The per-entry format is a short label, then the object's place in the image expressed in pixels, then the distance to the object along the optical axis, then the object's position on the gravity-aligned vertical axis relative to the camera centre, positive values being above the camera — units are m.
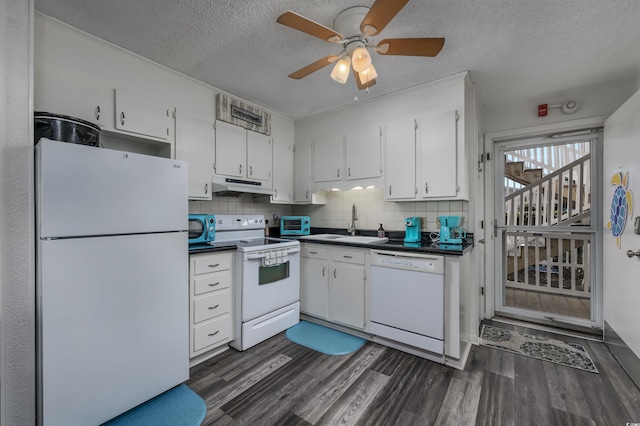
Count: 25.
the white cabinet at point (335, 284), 2.64 -0.76
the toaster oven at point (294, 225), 3.40 -0.17
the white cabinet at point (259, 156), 3.10 +0.66
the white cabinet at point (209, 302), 2.18 -0.77
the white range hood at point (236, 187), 2.72 +0.26
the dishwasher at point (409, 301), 2.20 -0.78
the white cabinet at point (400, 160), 2.72 +0.54
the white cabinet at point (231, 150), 2.80 +0.67
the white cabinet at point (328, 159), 3.25 +0.66
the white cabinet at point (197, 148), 2.50 +0.61
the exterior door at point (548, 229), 2.85 -0.19
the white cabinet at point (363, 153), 2.95 +0.66
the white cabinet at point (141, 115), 2.11 +0.80
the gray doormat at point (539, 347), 2.23 -1.24
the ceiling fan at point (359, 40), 1.40 +1.01
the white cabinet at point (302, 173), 3.54 +0.52
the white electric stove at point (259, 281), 2.43 -0.67
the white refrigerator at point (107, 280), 1.40 -0.41
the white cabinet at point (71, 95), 1.76 +0.81
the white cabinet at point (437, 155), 2.49 +0.55
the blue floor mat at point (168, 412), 1.61 -1.25
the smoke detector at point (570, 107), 2.72 +1.07
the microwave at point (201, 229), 2.44 -0.16
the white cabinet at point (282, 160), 3.42 +0.68
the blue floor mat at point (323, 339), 2.44 -1.23
